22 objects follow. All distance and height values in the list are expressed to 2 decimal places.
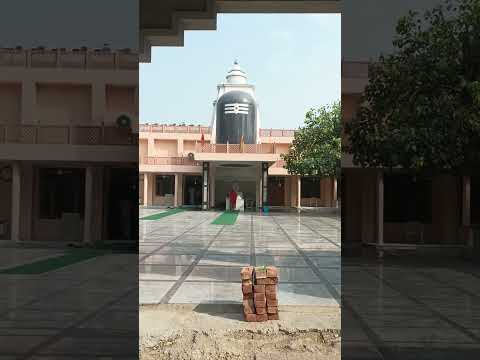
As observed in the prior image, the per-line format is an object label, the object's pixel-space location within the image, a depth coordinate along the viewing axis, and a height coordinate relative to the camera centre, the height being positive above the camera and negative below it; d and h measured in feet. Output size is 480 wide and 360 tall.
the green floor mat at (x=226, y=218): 69.31 -4.38
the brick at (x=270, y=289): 18.55 -3.37
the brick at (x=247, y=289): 18.85 -3.43
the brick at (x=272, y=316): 18.56 -4.27
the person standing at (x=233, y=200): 102.17 -2.44
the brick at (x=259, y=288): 18.61 -3.38
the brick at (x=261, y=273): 18.42 -2.81
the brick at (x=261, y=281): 18.67 -3.14
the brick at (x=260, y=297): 18.38 -3.59
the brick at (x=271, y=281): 18.47 -3.10
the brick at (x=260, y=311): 18.33 -4.04
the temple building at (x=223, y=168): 112.27 +3.67
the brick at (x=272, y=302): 18.53 -3.78
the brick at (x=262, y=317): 18.31 -4.24
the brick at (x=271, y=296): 18.53 -3.59
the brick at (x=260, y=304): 18.37 -3.82
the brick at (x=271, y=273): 18.21 -2.77
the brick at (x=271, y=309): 18.53 -4.03
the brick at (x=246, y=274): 18.39 -2.84
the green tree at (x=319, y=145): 88.43 +6.82
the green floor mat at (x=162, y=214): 77.81 -4.37
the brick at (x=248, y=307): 18.56 -3.96
